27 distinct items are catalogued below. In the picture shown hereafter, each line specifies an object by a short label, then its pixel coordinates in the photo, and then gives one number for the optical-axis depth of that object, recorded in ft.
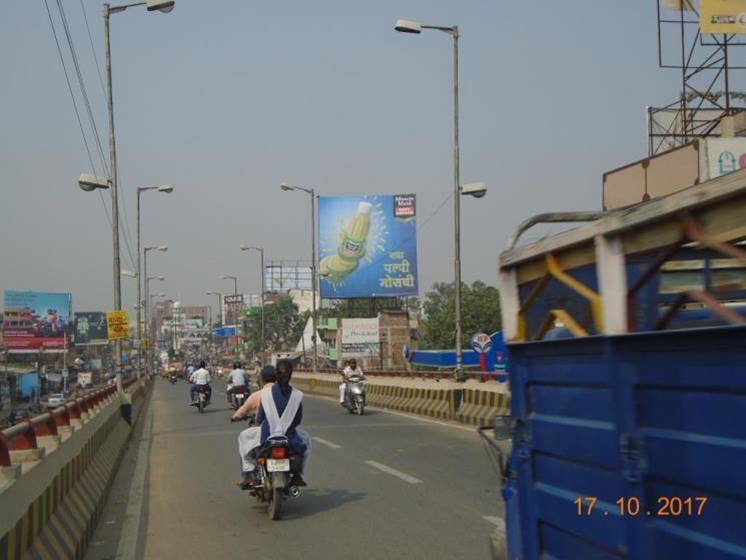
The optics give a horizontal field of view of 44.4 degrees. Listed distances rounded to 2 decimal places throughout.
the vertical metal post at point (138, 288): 147.71
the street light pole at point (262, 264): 208.52
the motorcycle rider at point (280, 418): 29.66
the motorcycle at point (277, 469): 28.86
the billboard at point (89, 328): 240.32
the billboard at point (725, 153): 82.53
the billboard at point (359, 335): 205.98
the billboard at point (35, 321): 178.40
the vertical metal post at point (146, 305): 215.47
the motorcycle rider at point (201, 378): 90.22
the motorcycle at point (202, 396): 89.92
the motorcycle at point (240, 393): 76.74
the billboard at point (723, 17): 91.40
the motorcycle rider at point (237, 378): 78.83
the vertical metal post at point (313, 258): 146.92
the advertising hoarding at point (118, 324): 73.26
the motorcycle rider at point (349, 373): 81.51
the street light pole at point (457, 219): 75.72
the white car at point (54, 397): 114.18
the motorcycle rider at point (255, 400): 31.86
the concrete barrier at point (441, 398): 62.69
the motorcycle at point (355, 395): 79.20
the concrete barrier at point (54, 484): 16.51
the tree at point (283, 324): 343.87
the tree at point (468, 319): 255.29
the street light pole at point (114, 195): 75.77
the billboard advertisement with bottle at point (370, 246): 178.81
